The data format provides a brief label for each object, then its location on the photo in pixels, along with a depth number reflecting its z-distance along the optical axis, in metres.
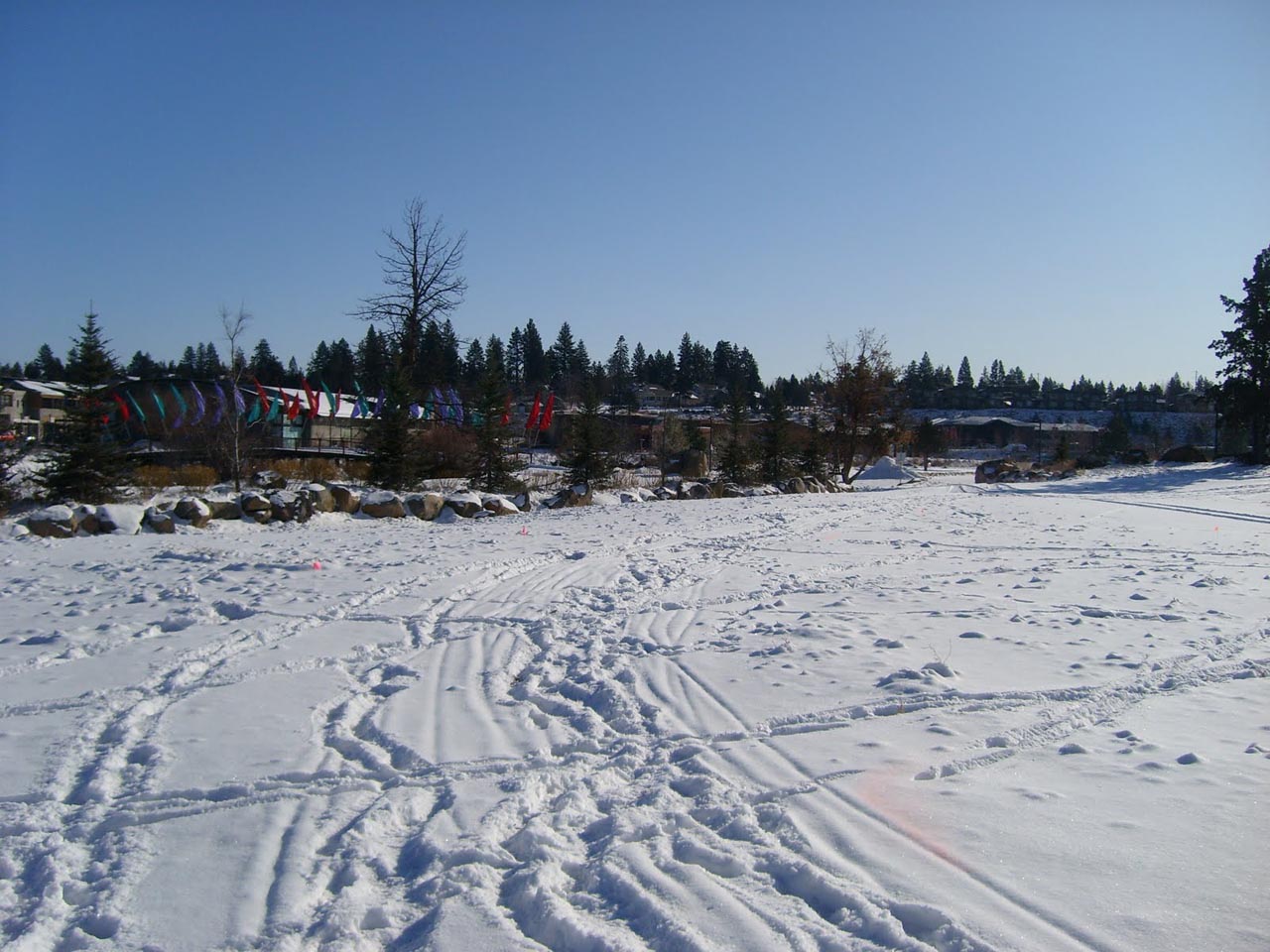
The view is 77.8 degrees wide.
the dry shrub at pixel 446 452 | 26.66
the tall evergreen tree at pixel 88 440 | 19.44
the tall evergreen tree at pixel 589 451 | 25.06
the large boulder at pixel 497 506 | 17.00
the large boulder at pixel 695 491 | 21.59
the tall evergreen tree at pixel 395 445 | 21.81
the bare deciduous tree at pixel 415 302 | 27.75
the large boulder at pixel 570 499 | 19.23
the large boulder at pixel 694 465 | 34.96
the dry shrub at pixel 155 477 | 21.41
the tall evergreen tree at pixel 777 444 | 31.05
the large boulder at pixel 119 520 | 12.86
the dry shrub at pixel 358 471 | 23.01
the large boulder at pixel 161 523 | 13.04
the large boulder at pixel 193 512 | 13.54
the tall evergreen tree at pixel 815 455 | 31.30
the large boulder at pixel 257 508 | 14.44
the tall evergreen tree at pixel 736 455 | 29.20
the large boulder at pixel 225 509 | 14.25
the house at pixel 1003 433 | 83.62
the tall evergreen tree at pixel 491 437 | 23.75
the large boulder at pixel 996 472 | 34.31
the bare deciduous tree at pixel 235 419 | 21.45
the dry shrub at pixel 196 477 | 21.63
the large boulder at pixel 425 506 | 15.94
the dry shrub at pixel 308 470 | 23.48
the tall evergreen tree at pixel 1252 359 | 32.22
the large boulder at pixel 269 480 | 21.09
